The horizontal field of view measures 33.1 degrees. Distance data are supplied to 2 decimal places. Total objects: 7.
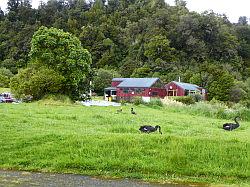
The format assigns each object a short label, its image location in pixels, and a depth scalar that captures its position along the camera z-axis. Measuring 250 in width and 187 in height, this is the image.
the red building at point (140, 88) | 80.62
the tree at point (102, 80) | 95.00
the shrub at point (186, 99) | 64.22
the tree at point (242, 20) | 169.25
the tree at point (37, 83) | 42.05
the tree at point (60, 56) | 43.41
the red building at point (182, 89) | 79.31
